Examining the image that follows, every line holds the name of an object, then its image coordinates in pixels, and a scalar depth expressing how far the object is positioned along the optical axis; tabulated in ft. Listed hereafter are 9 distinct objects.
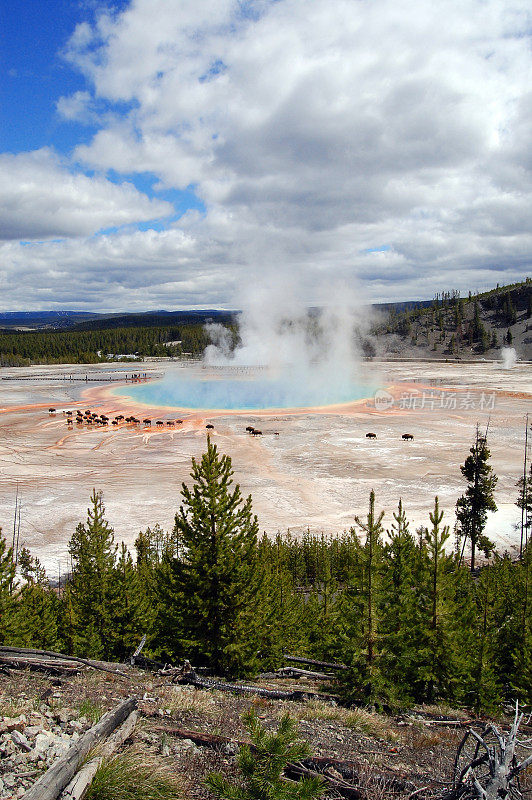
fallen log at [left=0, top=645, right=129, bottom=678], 29.60
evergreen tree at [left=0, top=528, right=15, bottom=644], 48.01
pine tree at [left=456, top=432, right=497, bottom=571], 103.60
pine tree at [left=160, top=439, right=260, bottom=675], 47.03
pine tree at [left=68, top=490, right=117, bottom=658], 55.36
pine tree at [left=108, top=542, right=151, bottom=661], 57.06
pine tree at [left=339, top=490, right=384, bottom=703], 37.27
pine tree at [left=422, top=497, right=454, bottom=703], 45.62
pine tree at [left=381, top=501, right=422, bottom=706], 38.96
